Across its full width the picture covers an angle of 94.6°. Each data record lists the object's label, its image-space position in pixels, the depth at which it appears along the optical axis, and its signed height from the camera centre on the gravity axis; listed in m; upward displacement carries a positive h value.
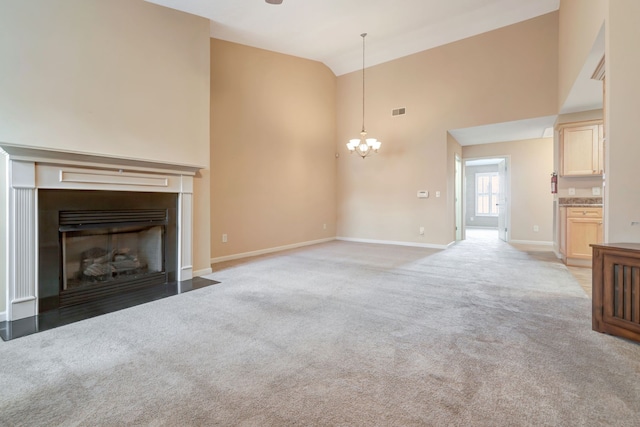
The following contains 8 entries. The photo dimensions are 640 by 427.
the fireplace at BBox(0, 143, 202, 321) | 2.52 -0.17
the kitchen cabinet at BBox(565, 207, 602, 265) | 4.48 -0.34
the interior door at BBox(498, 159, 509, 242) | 7.54 +0.09
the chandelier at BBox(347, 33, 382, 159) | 6.12 +1.40
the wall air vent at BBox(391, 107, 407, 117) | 6.58 +2.20
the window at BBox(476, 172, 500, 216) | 11.59 +0.65
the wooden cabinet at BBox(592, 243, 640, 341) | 2.08 -0.59
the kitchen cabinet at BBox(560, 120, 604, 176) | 4.61 +0.98
